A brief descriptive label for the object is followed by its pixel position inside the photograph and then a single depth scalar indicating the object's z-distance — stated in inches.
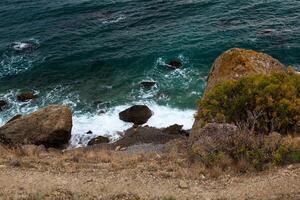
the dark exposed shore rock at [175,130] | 1347.2
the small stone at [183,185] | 629.9
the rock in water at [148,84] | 1660.9
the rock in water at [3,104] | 1668.8
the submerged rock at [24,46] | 2037.3
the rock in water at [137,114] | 1477.5
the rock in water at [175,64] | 1764.5
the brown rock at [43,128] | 1357.0
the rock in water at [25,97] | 1695.4
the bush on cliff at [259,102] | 890.7
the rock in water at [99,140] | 1385.3
